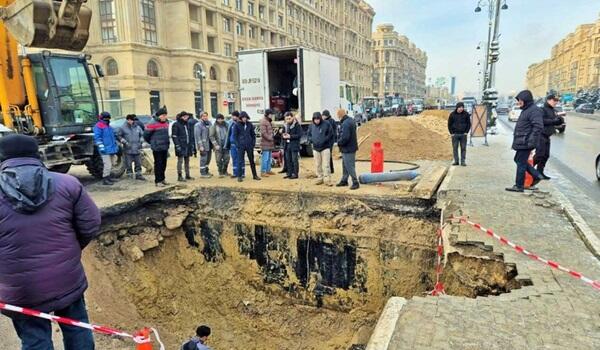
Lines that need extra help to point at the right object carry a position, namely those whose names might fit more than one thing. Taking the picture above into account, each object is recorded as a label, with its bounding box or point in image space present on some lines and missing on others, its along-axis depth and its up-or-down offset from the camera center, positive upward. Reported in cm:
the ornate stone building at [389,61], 10469 +1291
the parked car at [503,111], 5928 -64
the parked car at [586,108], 4398 -33
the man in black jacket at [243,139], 927 -65
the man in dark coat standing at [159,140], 874 -59
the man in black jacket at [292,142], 953 -76
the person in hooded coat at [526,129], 687 -40
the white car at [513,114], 3466 -69
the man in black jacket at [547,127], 791 -43
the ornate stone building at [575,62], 7569 +1016
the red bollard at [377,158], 966 -121
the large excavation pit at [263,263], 731 -307
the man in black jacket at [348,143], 805 -70
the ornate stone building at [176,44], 3697 +719
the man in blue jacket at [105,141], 888 -60
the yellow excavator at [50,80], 748 +79
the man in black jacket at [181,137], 910 -57
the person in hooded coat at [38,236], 257 -84
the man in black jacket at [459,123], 1004 -40
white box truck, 1197 +97
